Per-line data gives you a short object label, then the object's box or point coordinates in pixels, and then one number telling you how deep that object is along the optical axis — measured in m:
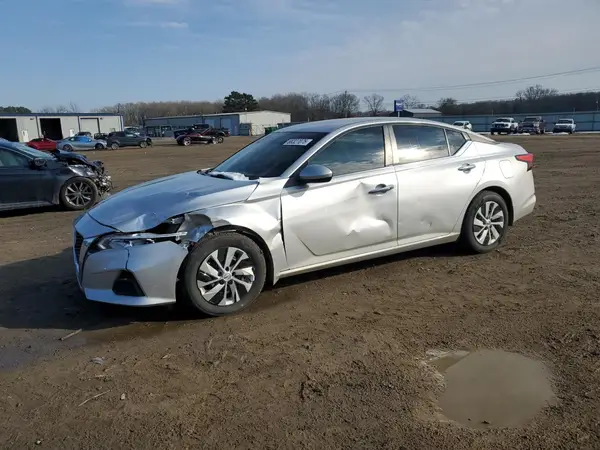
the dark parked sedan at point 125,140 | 50.59
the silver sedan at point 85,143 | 49.12
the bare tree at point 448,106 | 102.44
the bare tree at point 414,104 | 107.84
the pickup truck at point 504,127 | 55.66
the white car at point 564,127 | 54.12
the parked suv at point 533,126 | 54.41
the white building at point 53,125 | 62.00
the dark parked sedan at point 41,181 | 9.51
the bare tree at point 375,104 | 95.75
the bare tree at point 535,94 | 106.51
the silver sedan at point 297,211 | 4.13
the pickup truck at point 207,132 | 54.52
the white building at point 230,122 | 98.56
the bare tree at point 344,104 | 96.46
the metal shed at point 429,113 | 78.57
